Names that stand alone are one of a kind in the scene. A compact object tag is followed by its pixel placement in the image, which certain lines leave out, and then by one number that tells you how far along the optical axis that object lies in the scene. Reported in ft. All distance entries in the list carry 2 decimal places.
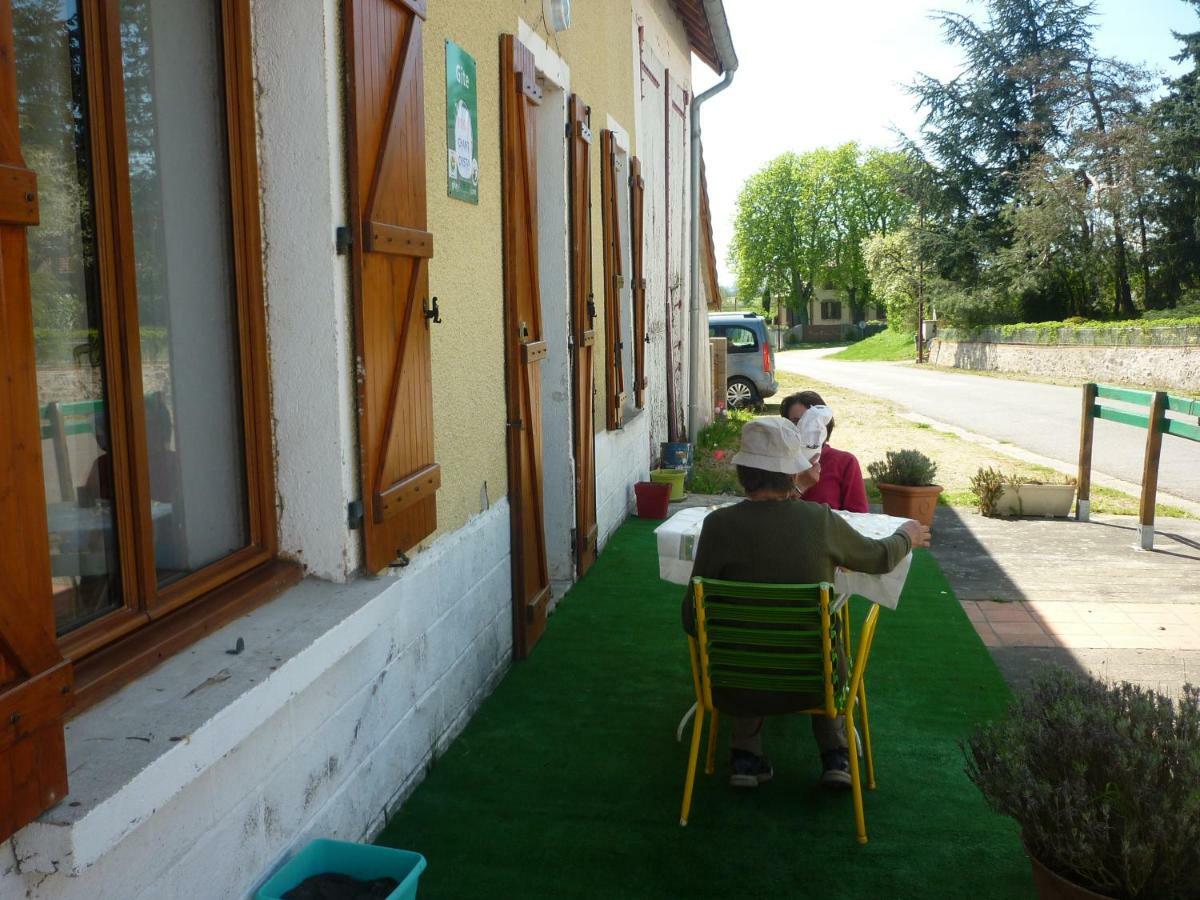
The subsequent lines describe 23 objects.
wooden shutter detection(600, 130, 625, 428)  25.00
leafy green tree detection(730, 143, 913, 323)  205.16
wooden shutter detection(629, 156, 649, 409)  29.55
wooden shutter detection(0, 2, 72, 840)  5.62
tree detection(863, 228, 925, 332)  123.44
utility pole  120.67
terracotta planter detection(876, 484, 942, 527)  26.25
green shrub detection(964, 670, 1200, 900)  7.93
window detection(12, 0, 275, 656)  7.43
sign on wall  14.01
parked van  60.34
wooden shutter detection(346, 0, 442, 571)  10.57
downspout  37.80
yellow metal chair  10.99
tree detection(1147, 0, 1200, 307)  98.68
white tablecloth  12.24
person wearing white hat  11.53
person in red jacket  17.98
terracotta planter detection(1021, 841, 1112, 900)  8.23
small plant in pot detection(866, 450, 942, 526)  26.30
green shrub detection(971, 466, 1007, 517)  29.22
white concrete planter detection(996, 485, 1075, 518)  28.96
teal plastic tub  8.83
